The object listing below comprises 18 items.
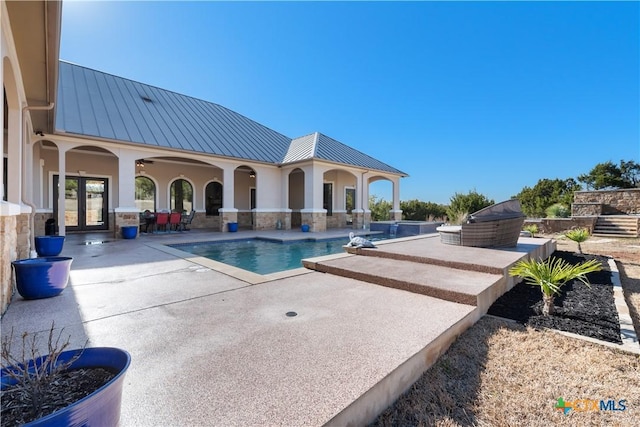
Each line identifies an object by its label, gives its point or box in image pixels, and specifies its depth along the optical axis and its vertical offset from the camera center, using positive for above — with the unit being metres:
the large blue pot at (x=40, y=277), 3.49 -0.80
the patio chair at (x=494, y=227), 6.23 -0.32
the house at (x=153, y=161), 5.57 +2.31
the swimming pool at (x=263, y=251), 7.19 -1.22
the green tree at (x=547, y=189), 28.61 +2.53
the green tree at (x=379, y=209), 19.47 +0.32
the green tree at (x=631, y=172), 27.28 +3.99
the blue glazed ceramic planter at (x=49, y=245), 6.09 -0.67
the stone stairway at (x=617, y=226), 12.20 -0.63
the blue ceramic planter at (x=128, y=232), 9.88 -0.62
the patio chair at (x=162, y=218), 11.53 -0.15
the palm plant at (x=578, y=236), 8.19 -0.70
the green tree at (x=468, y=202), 15.36 +0.61
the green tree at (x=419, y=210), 20.16 +0.24
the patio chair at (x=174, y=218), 11.94 -0.16
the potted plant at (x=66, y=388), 1.07 -0.77
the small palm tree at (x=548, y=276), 3.34 -0.79
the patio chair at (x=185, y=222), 12.97 -0.36
